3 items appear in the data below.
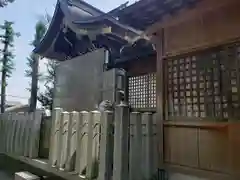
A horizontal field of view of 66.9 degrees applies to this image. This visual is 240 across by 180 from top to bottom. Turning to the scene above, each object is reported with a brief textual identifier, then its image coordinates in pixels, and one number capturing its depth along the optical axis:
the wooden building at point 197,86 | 1.85
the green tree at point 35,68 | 10.04
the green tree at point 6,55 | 11.58
